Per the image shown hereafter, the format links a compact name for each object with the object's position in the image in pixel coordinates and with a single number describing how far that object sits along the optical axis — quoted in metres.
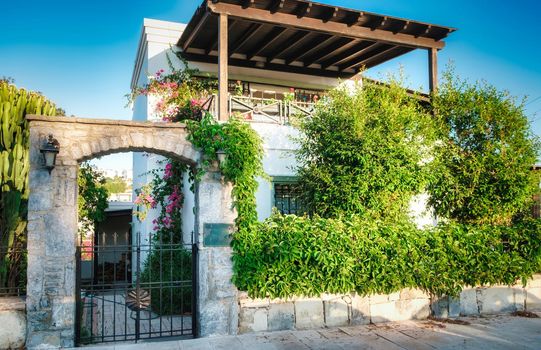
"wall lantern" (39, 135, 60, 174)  5.43
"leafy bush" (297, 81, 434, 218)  7.42
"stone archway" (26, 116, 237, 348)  5.56
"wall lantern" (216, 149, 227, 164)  6.18
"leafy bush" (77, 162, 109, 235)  10.71
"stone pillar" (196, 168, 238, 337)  6.14
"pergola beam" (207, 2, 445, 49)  8.74
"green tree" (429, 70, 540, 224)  8.18
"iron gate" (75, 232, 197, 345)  6.02
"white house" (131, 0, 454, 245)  9.12
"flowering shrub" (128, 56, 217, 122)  9.59
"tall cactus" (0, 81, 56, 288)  6.18
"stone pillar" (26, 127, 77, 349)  5.52
